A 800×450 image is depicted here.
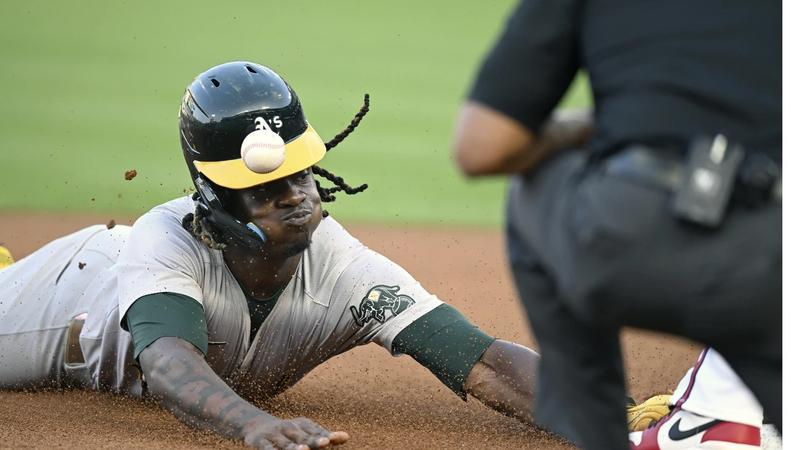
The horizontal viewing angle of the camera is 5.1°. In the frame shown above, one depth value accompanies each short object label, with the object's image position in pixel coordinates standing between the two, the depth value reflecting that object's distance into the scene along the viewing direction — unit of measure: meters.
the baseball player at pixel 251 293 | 15.28
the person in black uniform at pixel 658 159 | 14.13
